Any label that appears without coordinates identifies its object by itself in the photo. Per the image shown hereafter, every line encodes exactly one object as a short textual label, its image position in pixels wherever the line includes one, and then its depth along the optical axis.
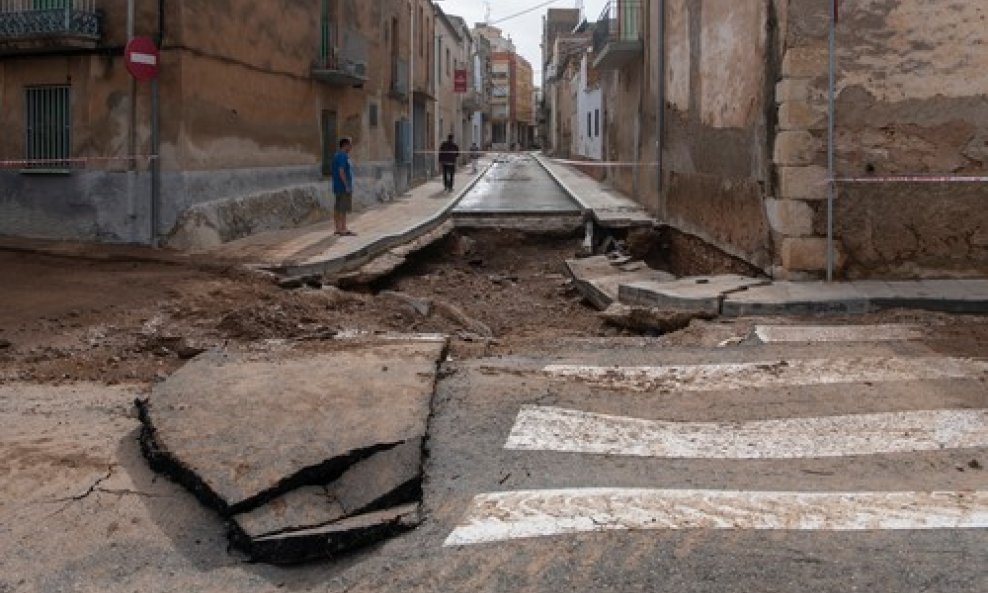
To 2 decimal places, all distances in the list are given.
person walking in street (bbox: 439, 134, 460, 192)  27.09
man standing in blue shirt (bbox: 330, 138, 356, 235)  14.88
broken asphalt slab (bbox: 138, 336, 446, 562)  4.30
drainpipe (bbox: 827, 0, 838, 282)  9.40
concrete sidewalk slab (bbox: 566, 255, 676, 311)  11.71
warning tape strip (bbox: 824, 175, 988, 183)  9.50
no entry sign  11.81
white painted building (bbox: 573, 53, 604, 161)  32.47
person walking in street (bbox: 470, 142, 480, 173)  46.62
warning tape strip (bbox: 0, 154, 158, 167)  12.45
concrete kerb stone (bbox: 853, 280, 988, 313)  8.70
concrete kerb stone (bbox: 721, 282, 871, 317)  8.80
